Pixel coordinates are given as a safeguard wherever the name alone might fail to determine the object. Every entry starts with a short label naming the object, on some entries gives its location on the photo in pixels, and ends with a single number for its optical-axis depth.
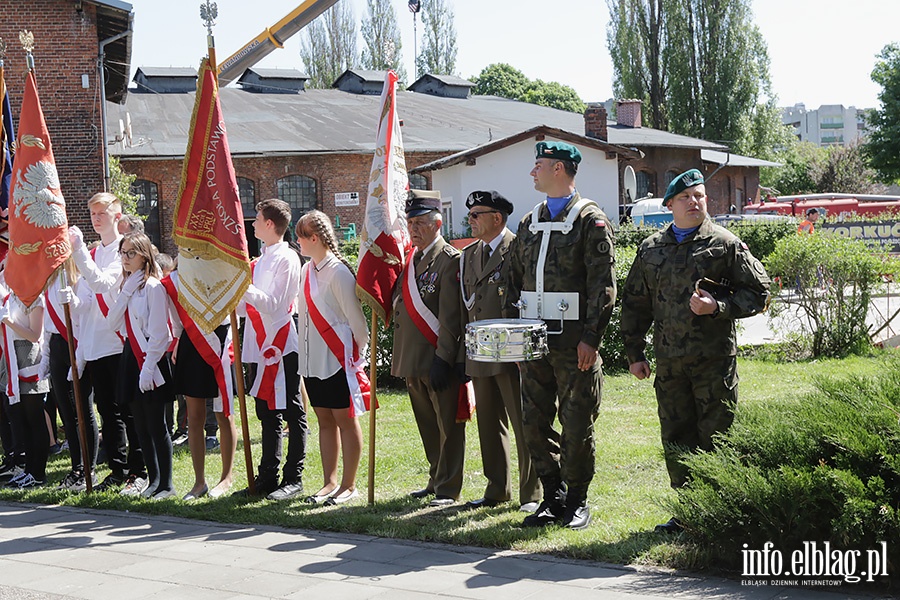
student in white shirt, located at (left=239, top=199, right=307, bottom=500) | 8.05
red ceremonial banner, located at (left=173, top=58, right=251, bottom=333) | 7.91
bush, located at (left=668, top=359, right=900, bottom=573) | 4.95
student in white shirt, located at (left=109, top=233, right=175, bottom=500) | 8.09
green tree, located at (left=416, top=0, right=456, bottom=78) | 69.31
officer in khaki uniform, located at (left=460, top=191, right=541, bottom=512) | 7.17
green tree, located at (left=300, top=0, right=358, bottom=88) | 64.31
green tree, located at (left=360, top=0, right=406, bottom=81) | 64.25
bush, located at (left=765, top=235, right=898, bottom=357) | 14.05
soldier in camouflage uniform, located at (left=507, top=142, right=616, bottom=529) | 6.36
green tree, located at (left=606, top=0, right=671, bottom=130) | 56.53
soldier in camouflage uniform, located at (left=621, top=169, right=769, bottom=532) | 5.99
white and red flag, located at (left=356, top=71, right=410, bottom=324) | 7.78
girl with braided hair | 7.70
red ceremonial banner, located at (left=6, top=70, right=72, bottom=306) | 8.57
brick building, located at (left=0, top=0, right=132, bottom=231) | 23.06
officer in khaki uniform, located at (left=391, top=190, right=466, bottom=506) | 7.49
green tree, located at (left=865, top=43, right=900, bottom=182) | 47.88
